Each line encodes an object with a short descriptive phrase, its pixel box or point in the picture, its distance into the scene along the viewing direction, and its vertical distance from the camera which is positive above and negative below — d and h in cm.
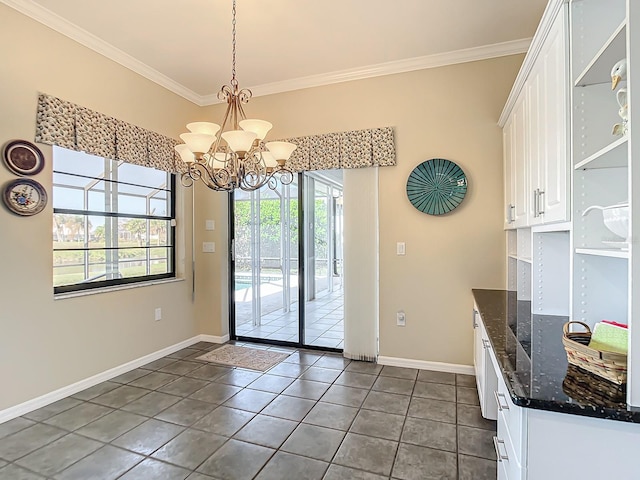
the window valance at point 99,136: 268 +91
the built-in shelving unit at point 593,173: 145 +28
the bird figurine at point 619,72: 111 +53
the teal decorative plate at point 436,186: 322 +49
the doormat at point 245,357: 352 -125
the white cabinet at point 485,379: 221 -92
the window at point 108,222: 293 +17
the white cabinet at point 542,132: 157 +59
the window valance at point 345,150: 343 +90
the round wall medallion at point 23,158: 246 +59
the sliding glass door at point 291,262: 409 -28
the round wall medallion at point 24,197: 246 +31
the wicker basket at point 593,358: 111 -40
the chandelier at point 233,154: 202 +54
